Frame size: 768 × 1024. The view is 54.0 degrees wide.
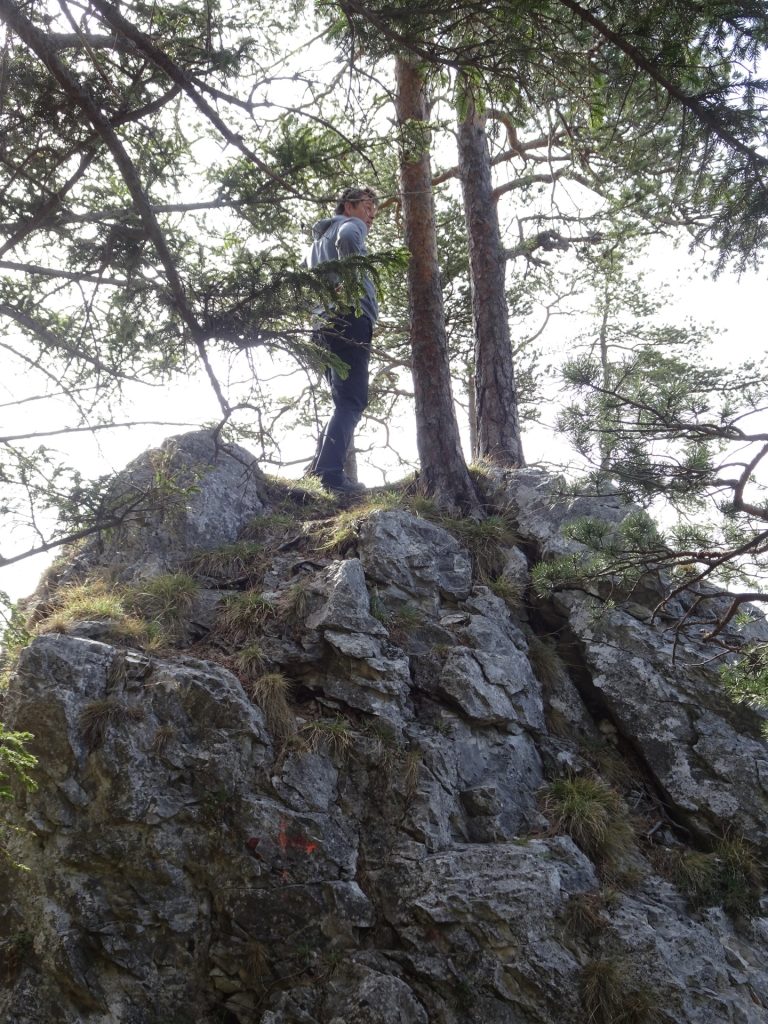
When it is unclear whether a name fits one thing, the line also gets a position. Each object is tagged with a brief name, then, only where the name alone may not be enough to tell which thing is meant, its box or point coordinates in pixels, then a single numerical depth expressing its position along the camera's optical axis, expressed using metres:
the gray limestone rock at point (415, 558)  5.80
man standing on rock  6.10
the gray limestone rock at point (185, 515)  6.15
